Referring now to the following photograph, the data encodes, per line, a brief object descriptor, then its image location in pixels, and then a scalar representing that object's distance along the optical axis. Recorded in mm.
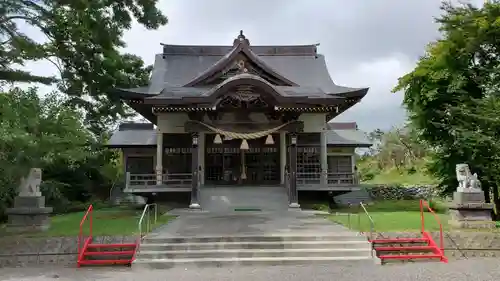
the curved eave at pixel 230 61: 18094
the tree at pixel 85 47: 8164
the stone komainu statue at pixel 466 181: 10891
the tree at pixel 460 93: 13031
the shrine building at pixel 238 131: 16250
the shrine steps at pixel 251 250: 8625
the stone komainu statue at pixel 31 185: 10391
